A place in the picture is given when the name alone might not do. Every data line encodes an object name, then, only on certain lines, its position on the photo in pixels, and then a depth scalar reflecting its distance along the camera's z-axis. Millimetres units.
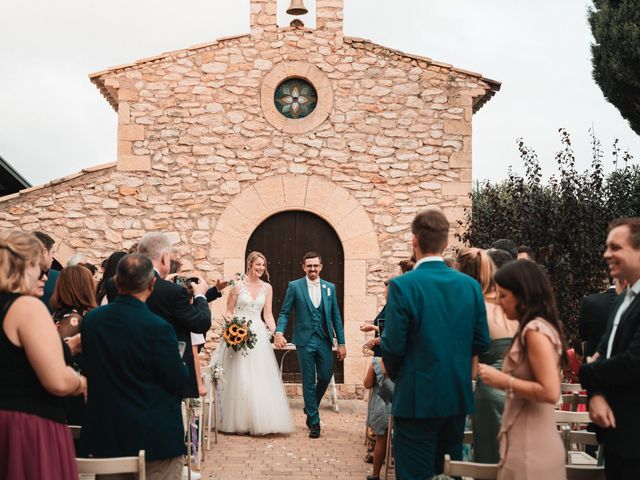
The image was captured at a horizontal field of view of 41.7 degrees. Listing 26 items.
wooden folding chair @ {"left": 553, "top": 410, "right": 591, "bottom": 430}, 4844
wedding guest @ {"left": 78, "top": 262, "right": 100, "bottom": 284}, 7232
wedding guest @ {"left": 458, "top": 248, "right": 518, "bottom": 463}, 4805
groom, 9172
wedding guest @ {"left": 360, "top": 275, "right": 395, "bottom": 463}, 7004
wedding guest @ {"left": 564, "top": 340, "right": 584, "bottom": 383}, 7138
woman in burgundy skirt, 3541
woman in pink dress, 3654
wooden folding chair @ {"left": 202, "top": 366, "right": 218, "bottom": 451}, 8391
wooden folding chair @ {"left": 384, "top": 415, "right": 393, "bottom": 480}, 6484
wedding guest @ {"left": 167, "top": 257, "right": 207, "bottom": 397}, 6266
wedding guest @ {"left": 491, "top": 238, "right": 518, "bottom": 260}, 6891
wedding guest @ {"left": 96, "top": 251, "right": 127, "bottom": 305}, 6213
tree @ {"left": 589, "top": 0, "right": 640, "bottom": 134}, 12977
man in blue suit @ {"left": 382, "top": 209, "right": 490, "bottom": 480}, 4352
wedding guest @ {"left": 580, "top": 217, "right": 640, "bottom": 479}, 3566
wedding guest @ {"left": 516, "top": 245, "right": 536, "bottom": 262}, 7368
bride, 9133
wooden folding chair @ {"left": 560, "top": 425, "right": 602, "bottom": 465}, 4367
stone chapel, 12516
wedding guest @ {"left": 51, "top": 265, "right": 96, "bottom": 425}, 5305
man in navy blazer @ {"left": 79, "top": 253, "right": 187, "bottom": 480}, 4184
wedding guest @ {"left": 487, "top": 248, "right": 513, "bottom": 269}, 5848
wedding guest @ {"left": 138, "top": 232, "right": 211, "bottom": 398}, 5371
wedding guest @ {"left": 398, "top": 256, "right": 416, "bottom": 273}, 7023
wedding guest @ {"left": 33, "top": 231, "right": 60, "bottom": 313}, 6444
